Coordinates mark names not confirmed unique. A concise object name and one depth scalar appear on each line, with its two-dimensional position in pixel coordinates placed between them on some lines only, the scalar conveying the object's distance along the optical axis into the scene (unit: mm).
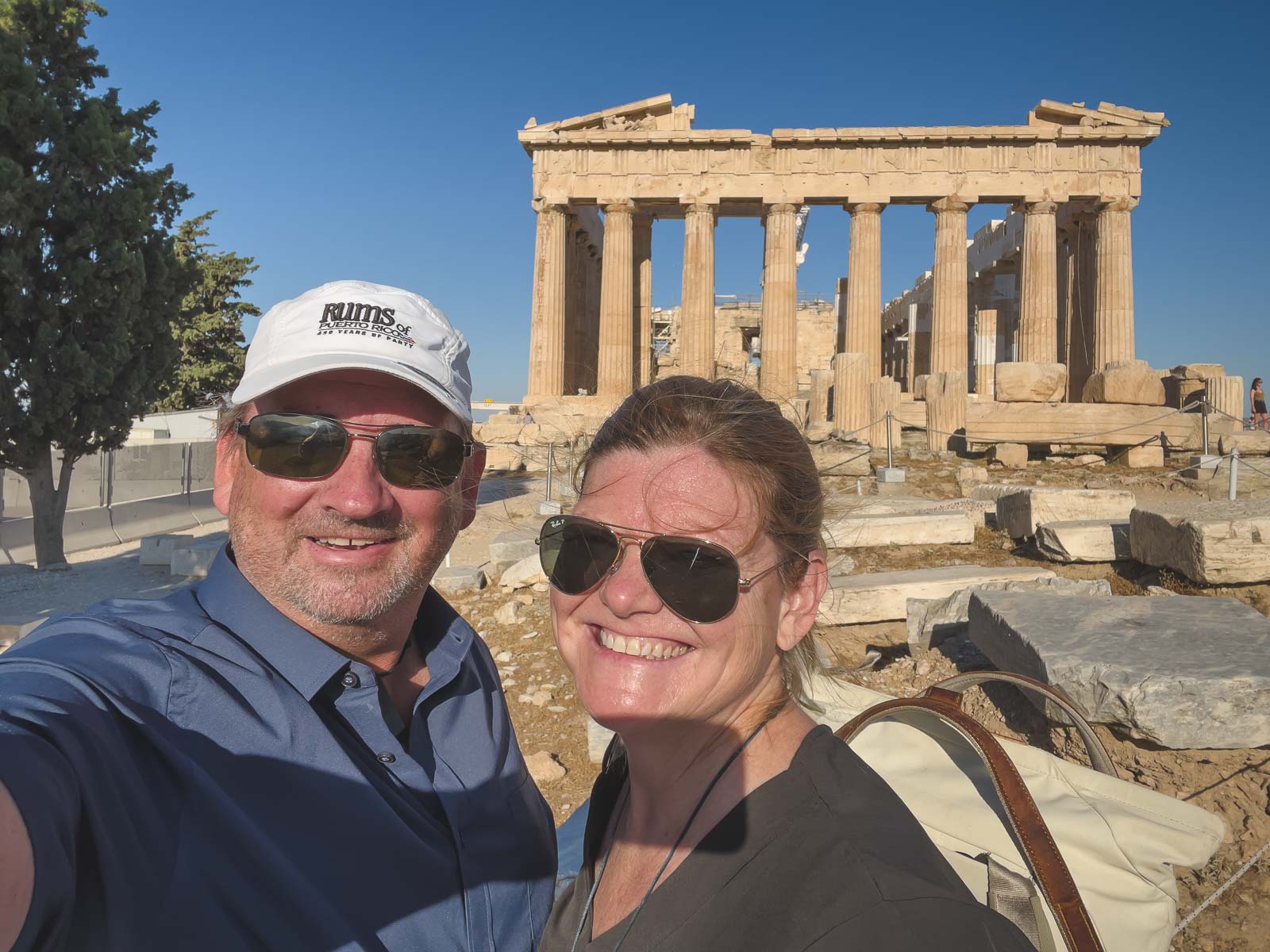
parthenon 21719
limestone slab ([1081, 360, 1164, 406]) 16578
